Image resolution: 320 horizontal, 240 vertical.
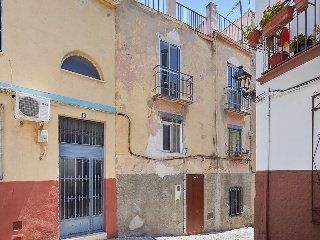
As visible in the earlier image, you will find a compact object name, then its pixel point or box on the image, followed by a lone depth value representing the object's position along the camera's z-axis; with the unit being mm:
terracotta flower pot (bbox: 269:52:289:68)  5656
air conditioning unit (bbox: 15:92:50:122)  6586
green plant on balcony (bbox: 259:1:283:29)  5578
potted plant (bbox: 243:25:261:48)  6344
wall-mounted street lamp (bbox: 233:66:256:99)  8782
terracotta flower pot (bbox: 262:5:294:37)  5125
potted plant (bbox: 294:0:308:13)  4761
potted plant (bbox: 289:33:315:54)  5215
